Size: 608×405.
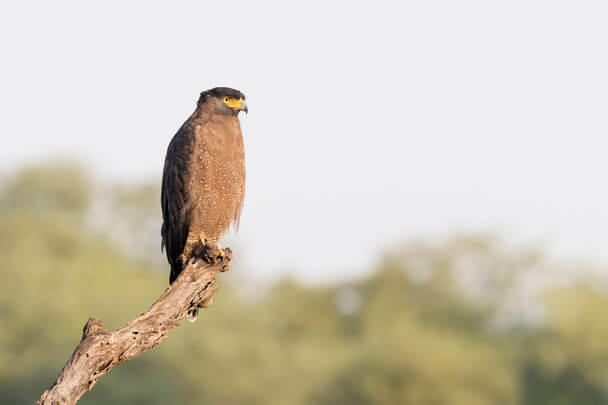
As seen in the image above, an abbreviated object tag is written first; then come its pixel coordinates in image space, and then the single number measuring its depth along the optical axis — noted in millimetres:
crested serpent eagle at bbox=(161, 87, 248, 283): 15547
